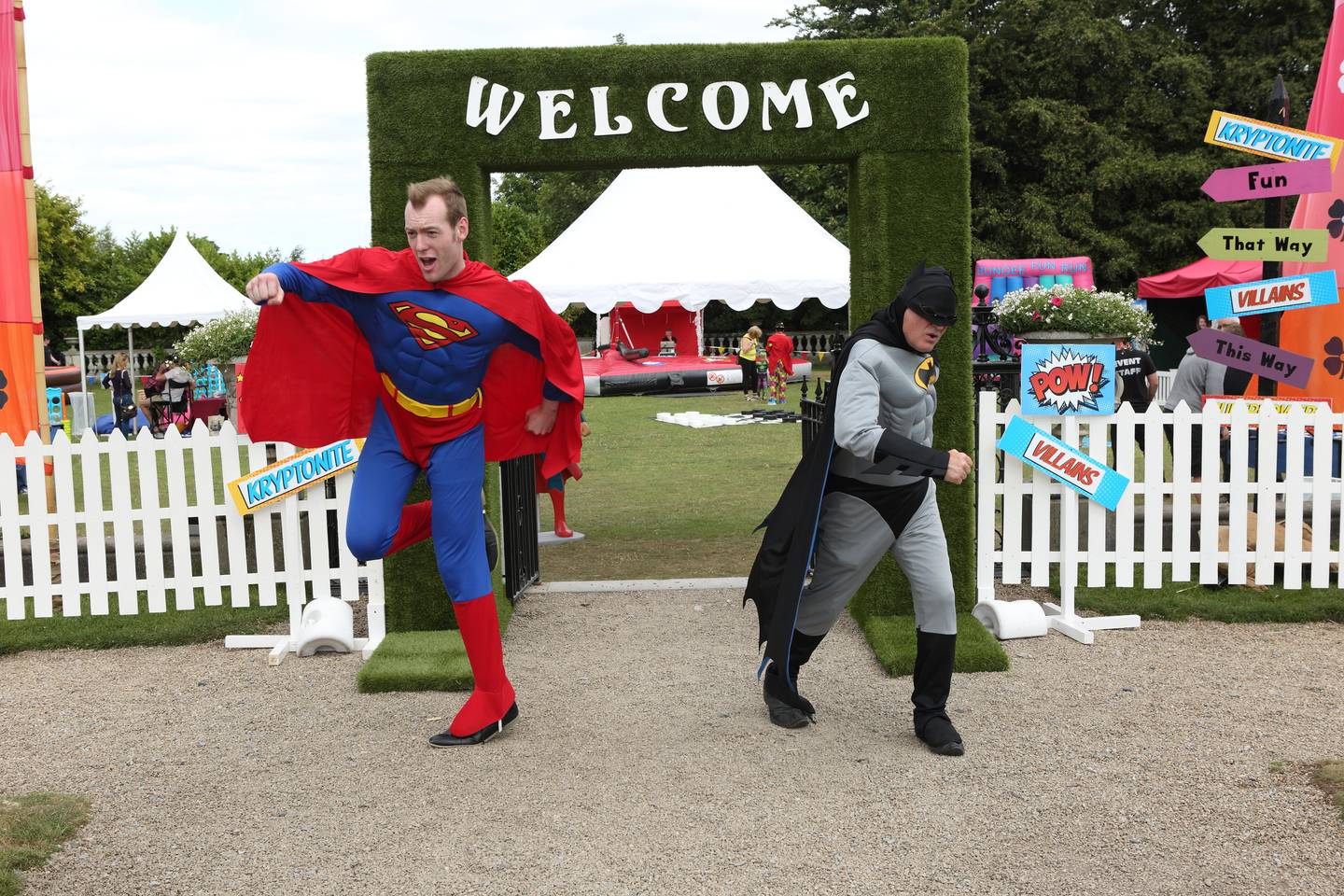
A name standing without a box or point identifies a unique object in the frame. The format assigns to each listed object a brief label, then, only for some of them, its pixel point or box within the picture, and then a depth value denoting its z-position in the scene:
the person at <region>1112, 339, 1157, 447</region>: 11.83
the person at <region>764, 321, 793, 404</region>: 23.09
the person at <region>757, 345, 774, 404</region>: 25.66
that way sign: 7.58
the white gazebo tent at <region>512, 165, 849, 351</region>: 18.56
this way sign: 7.68
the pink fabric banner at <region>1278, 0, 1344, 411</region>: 9.05
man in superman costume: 4.86
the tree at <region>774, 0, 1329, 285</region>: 35.19
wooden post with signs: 9.30
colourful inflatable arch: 28.62
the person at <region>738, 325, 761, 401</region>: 25.88
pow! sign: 6.61
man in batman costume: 4.57
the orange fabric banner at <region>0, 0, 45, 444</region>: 9.32
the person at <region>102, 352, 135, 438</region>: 21.73
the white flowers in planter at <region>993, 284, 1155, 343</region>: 9.33
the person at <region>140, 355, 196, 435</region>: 19.67
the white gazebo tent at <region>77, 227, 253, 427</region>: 23.70
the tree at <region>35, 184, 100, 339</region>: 46.59
